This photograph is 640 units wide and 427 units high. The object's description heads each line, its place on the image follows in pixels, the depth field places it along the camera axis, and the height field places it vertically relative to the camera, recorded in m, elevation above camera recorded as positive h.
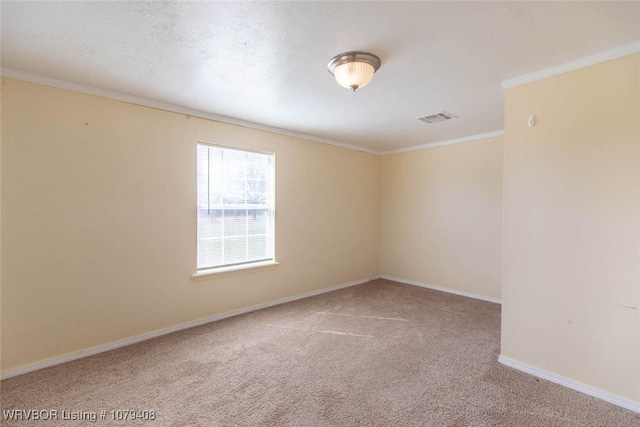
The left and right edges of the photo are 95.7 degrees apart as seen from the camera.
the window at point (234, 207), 3.41 +0.08
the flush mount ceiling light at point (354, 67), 2.02 +1.05
